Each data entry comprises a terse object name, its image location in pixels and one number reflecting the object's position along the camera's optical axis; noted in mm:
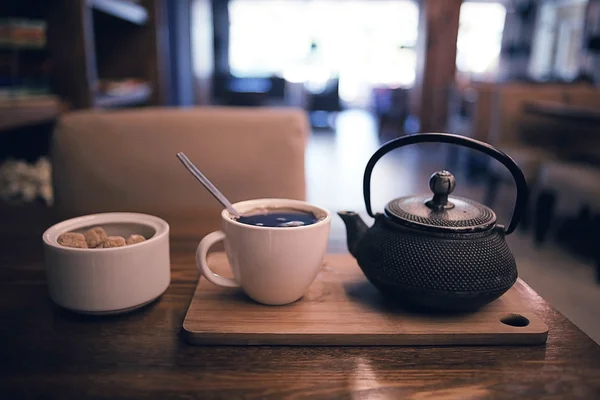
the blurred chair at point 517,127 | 3307
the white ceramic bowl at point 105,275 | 536
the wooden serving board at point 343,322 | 521
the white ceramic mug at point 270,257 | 539
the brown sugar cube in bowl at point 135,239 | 590
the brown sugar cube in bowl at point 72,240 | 564
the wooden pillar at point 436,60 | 6340
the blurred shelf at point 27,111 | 1240
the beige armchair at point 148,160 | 1217
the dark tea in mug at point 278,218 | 585
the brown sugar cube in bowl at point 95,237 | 582
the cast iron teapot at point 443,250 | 531
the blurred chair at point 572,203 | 2469
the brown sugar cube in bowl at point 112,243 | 570
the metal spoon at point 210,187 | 583
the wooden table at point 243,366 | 444
